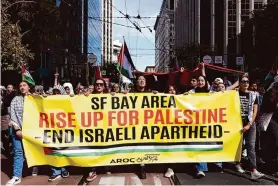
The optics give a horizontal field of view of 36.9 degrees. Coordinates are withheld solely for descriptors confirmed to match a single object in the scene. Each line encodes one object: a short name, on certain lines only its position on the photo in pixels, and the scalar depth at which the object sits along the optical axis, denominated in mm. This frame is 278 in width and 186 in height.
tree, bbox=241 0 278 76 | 33000
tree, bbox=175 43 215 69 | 56750
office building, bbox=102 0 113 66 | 153375
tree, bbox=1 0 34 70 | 16469
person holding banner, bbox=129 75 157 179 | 6777
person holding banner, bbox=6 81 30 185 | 6531
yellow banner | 6613
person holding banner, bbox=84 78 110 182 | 6577
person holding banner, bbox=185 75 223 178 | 6970
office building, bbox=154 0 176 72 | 166675
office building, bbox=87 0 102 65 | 88438
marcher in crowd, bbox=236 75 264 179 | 6797
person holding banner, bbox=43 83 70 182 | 6651
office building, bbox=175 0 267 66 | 66125
